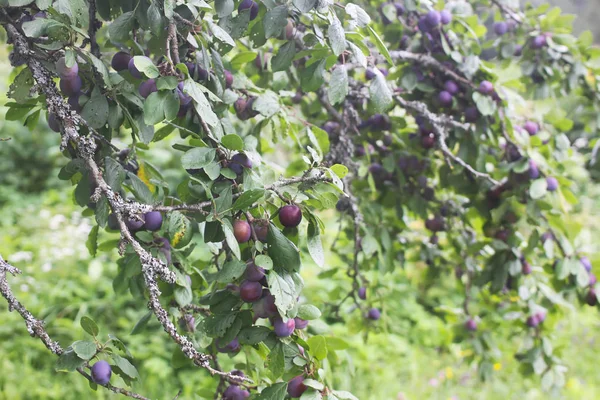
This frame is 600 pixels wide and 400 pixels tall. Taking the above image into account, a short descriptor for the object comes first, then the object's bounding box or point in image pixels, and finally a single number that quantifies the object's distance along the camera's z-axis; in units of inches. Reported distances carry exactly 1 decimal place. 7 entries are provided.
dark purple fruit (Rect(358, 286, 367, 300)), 58.0
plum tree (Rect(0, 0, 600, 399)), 29.2
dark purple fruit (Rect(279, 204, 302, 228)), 28.6
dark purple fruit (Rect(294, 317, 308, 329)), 33.1
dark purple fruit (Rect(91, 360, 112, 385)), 30.1
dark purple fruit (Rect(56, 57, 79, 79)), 30.7
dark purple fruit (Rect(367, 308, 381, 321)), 60.1
